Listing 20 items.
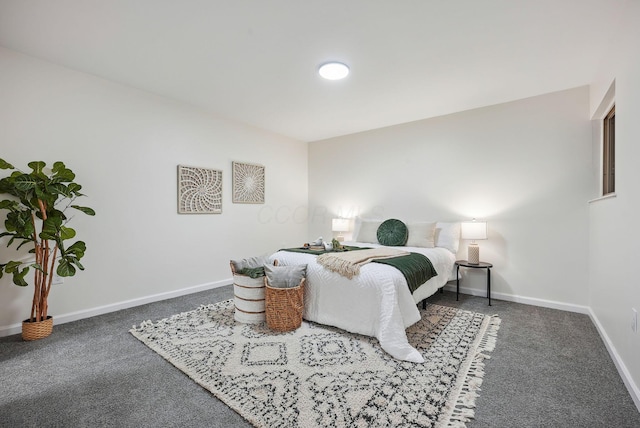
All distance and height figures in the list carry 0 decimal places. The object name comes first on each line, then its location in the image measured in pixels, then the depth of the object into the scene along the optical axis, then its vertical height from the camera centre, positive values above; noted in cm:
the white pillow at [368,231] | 424 -26
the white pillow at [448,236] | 375 -29
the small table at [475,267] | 336 -60
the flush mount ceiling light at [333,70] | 271 +137
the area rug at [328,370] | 154 -105
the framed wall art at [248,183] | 441 +46
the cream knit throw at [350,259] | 251 -42
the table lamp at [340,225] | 486 -20
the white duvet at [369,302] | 219 -76
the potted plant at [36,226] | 237 -13
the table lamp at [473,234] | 348 -23
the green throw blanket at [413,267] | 252 -49
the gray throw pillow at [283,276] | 264 -58
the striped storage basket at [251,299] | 271 -82
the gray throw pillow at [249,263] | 283 -50
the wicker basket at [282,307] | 253 -83
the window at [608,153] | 276 +62
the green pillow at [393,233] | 389 -26
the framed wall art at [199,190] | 375 +29
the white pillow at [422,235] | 376 -27
